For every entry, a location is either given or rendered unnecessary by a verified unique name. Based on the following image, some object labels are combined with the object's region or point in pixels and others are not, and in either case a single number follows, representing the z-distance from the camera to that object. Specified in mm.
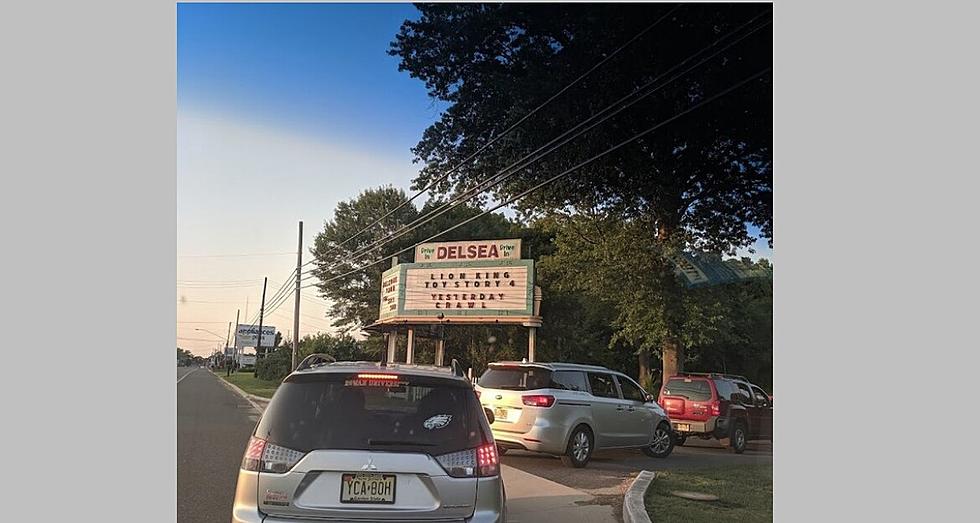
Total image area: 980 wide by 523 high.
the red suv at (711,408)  11555
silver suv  4062
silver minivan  9734
